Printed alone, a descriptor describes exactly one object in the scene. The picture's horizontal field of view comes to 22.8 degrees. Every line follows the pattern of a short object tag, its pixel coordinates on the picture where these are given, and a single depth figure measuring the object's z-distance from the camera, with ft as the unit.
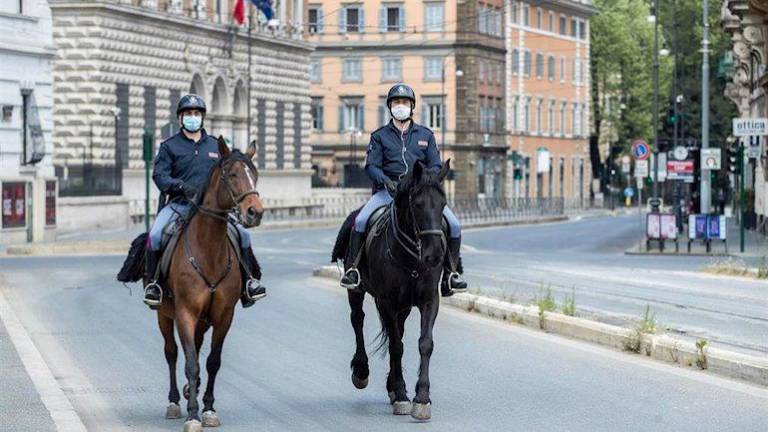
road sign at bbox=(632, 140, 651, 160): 199.62
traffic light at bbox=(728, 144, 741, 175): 202.18
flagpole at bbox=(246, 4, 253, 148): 273.13
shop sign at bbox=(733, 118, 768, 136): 156.97
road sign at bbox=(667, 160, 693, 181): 213.87
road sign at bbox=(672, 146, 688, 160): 218.18
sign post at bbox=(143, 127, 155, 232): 174.60
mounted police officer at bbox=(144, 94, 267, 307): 50.55
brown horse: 47.52
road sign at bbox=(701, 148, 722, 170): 193.88
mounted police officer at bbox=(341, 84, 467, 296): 52.65
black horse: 48.44
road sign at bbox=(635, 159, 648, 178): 202.74
